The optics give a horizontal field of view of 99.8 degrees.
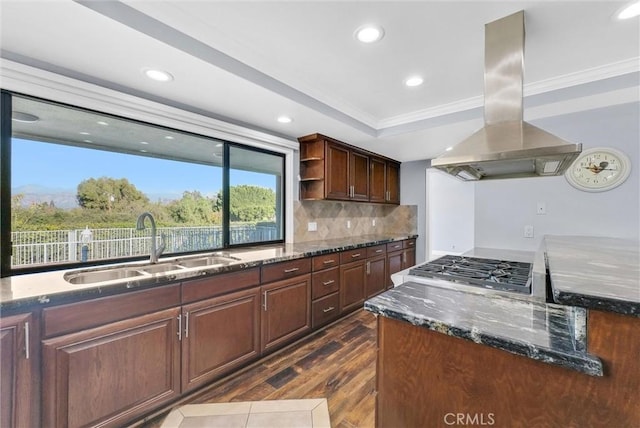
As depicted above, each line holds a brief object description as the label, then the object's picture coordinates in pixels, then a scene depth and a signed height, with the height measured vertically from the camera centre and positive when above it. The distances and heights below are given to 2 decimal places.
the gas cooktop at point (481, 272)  1.50 -0.38
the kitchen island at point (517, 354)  0.75 -0.46
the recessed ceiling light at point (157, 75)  1.77 +0.95
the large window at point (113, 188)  1.74 +0.23
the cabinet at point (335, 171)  3.29 +0.59
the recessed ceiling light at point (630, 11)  1.43 +1.12
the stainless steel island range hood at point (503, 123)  1.38 +0.53
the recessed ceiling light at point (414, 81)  2.20 +1.12
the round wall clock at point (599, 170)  2.38 +0.42
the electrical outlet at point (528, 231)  2.75 -0.16
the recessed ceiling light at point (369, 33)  1.60 +1.11
